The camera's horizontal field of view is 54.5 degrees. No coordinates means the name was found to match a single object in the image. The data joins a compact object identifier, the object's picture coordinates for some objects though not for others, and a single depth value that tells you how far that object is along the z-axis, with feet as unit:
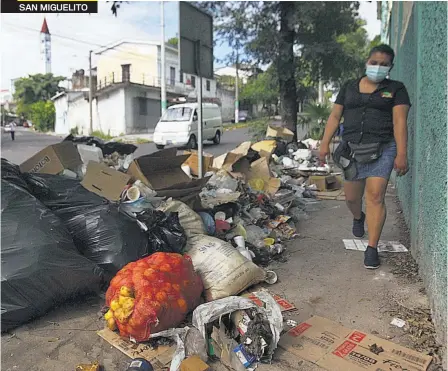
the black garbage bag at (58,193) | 10.84
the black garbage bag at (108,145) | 21.97
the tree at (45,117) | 124.47
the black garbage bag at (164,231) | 10.26
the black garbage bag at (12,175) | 10.54
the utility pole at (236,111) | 125.49
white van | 52.75
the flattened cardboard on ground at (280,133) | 32.17
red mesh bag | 7.55
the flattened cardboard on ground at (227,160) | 19.50
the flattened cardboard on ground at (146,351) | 7.18
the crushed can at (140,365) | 6.72
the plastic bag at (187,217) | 11.41
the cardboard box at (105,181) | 12.41
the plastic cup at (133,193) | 11.86
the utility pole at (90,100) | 90.75
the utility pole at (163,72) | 74.43
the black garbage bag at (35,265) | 8.14
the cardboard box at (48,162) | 14.48
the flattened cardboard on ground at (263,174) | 18.72
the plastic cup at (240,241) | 11.62
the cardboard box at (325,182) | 21.63
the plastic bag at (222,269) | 9.20
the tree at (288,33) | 32.60
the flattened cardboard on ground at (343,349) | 6.90
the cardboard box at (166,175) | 12.73
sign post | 14.64
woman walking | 10.39
